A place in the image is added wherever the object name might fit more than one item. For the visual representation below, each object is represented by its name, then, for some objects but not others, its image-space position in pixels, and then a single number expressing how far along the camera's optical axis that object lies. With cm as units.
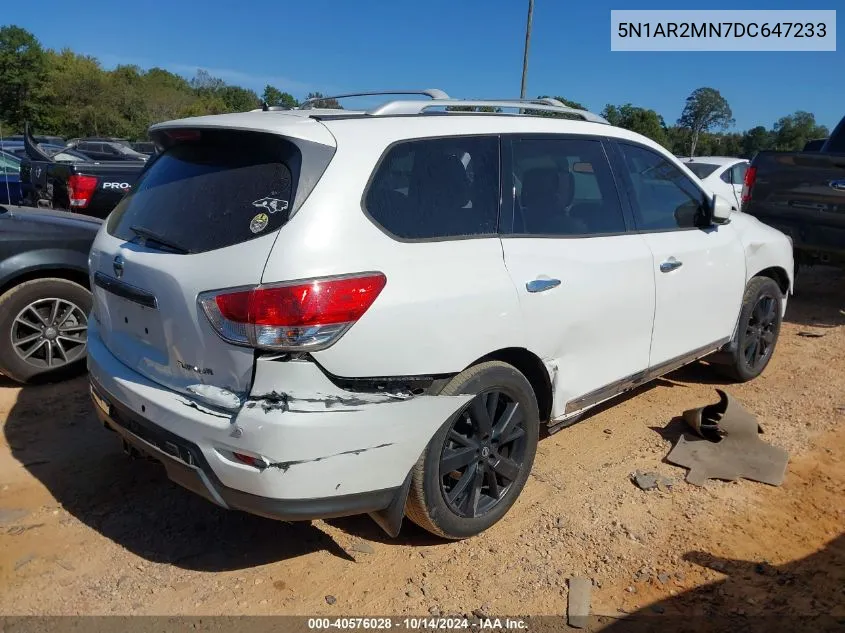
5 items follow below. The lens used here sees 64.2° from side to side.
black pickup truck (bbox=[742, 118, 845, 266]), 683
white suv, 239
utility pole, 1898
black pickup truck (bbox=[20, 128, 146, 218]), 788
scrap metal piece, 265
